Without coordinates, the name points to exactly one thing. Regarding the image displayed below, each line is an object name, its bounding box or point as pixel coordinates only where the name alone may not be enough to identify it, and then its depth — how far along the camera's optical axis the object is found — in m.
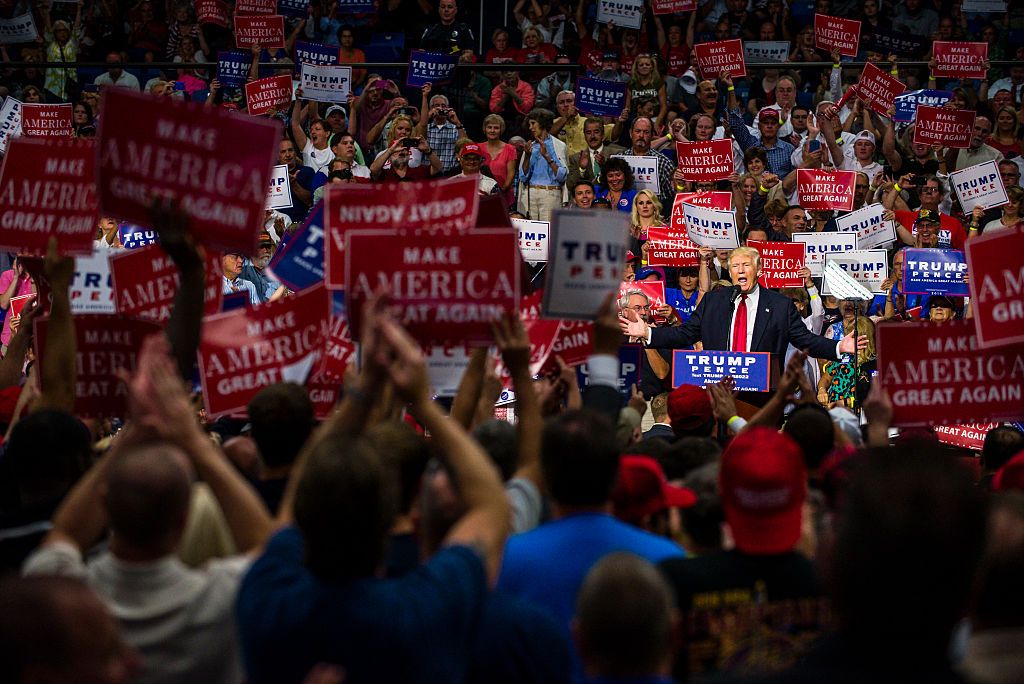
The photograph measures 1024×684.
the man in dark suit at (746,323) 9.66
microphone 9.88
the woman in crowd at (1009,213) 13.23
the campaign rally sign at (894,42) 16.91
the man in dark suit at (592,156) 13.94
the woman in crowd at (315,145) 15.27
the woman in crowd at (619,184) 13.37
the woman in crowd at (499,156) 14.34
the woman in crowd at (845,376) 10.23
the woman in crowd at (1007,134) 15.20
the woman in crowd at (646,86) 15.50
